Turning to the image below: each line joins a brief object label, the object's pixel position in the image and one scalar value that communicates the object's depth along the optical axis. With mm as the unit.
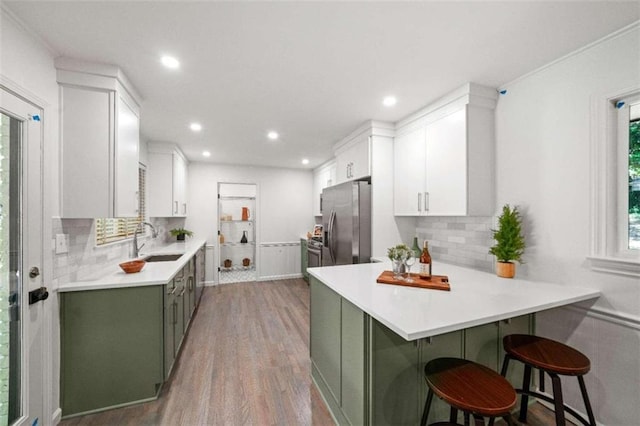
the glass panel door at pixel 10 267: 1400
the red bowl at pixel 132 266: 2166
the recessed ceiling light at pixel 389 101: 2449
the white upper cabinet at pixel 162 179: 3775
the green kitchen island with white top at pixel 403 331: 1312
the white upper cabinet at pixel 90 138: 1807
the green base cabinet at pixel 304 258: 5500
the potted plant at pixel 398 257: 1893
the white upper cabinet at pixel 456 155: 2248
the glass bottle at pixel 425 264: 1977
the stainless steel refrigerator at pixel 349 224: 3074
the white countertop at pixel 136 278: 1822
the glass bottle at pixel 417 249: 2729
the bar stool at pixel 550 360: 1311
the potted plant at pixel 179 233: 4555
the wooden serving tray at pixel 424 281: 1720
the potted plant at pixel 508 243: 2006
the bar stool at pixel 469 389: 1076
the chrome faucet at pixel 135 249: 2770
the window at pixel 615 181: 1574
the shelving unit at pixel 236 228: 5863
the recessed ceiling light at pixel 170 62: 1798
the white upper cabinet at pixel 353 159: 3162
